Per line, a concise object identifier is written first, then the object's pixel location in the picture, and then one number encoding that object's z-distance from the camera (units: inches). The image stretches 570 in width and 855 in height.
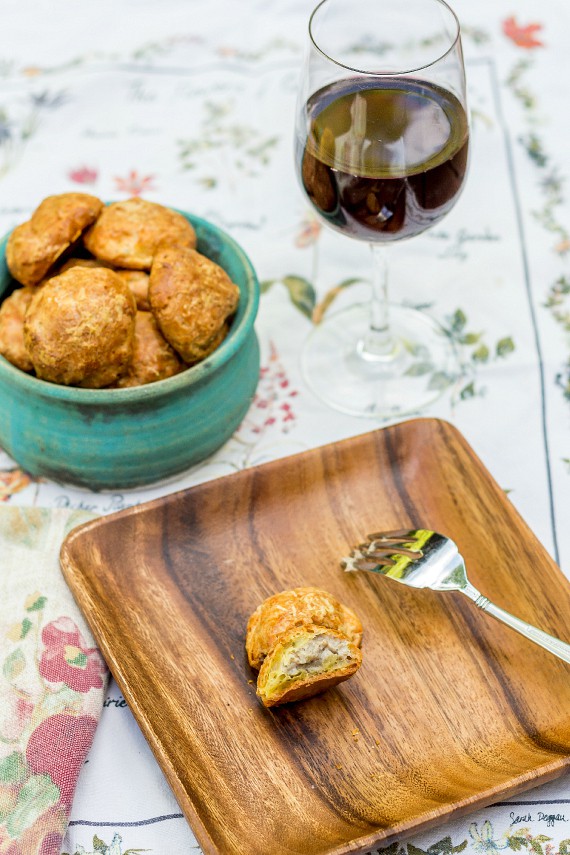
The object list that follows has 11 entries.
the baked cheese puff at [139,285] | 30.5
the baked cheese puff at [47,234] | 30.2
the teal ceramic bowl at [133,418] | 29.5
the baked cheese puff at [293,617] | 27.0
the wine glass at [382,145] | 28.9
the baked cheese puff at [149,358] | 30.0
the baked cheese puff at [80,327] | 29.0
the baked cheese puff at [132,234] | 30.6
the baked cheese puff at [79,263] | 31.0
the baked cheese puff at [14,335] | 30.0
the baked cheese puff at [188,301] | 29.6
